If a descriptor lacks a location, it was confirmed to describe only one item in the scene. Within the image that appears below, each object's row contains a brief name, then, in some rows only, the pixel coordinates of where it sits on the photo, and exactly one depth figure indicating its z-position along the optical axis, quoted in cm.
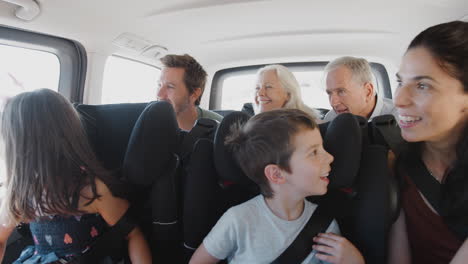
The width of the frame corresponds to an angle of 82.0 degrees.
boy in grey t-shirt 92
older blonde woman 186
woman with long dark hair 82
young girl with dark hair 102
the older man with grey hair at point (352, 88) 172
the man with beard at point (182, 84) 197
